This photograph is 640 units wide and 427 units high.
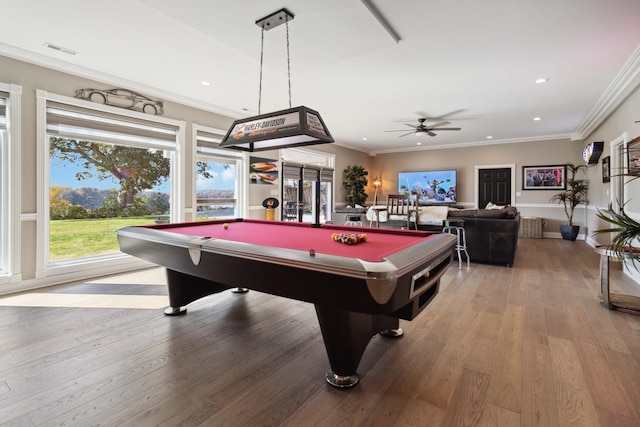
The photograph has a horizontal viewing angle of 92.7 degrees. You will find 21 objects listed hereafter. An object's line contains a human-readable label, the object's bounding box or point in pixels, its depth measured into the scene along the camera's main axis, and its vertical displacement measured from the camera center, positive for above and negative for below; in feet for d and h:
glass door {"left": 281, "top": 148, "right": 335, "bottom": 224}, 23.99 +2.27
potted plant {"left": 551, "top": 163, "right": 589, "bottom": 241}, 23.77 +1.27
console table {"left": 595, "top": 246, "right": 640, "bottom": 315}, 9.35 -2.75
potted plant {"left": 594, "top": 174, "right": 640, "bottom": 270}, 7.23 -0.45
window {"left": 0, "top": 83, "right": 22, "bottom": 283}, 10.82 +0.87
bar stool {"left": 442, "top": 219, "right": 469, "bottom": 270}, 15.80 -1.02
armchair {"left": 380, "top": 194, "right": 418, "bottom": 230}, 17.57 -0.19
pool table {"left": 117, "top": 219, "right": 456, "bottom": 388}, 4.51 -1.02
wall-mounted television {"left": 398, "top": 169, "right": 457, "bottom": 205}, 29.73 +2.64
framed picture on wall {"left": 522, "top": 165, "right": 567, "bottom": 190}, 25.40 +2.93
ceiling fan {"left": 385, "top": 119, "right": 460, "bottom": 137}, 20.45 +5.85
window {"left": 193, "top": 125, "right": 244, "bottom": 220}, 17.38 +1.95
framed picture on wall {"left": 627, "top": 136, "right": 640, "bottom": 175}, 12.45 +2.39
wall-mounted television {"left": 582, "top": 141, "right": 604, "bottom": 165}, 19.12 +3.89
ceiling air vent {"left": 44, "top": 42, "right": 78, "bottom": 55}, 10.27 +5.58
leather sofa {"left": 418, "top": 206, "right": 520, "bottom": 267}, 15.37 -1.15
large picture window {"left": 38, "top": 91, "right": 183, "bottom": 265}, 12.34 +1.62
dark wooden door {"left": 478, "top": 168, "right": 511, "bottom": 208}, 27.66 +2.30
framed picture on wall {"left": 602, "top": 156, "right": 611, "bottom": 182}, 17.50 +2.61
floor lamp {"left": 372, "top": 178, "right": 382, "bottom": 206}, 33.27 +3.03
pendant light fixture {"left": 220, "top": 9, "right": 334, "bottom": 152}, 8.33 +2.44
